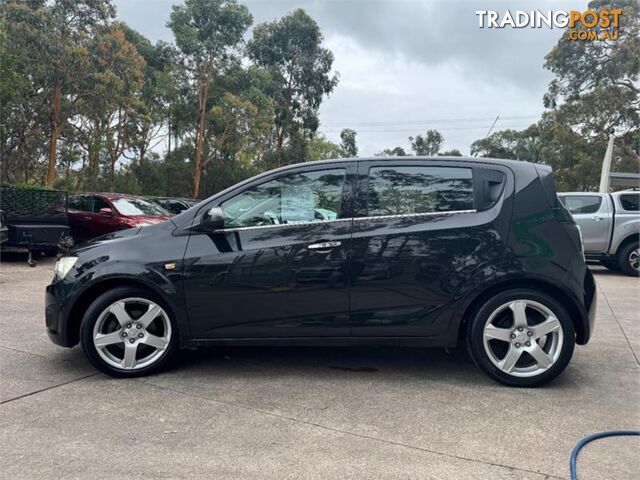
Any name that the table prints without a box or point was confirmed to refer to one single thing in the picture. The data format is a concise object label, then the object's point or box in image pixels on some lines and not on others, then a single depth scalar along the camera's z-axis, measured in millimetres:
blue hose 2781
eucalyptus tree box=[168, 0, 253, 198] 24109
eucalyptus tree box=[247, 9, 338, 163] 30578
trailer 9734
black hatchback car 3787
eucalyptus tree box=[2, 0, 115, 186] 16000
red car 11383
